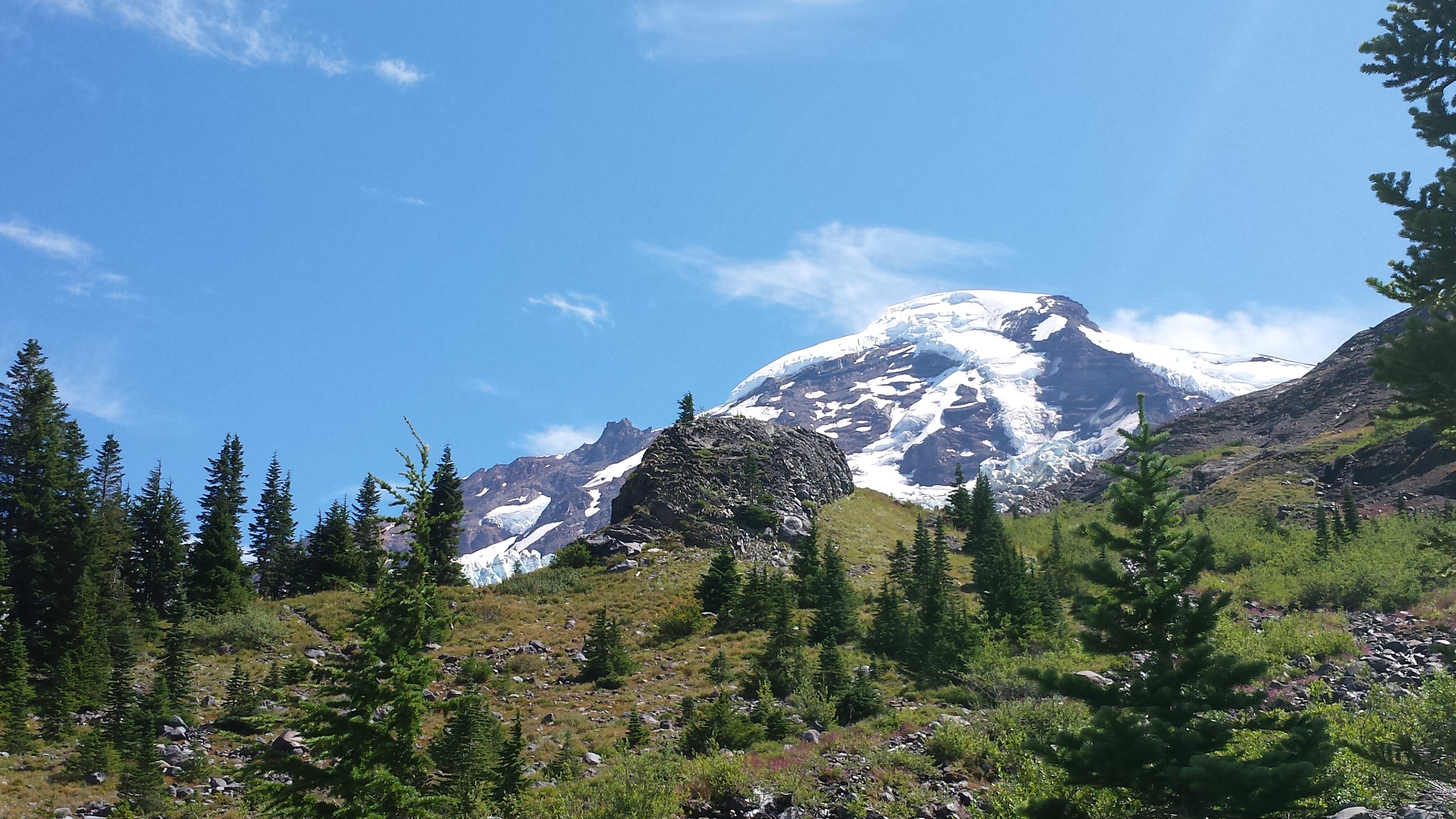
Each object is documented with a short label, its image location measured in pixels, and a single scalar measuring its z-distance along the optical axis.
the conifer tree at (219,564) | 49.25
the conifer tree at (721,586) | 45.41
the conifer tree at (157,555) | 51.38
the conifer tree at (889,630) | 34.84
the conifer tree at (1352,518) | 48.22
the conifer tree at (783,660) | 30.30
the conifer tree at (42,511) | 39.28
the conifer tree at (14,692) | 25.27
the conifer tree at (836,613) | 38.75
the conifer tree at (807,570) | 46.84
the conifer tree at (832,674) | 28.52
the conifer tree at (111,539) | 41.69
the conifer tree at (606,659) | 34.72
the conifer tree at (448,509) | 52.31
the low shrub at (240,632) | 37.44
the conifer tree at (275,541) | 65.56
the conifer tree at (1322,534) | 45.41
